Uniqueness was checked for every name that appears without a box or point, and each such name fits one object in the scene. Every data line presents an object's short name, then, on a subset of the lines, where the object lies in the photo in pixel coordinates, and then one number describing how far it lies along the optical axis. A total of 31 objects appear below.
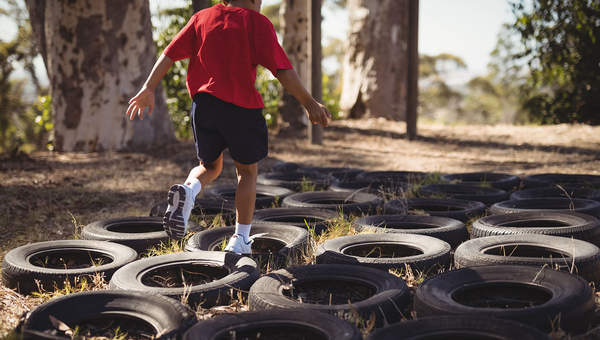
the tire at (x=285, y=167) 7.69
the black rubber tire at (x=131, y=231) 4.24
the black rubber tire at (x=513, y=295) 2.58
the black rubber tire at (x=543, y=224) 4.02
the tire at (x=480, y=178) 6.57
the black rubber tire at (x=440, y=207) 4.95
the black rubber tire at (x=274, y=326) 2.44
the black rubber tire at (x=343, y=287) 2.76
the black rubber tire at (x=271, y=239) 3.79
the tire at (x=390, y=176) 6.70
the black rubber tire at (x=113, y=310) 2.60
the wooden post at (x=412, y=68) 10.73
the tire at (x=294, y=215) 4.97
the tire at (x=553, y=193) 5.54
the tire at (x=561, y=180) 6.28
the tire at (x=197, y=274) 3.09
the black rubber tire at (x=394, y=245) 3.56
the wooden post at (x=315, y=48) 10.46
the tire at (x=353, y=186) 6.28
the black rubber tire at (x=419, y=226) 4.28
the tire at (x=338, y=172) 7.18
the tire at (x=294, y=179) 6.62
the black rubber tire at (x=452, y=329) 2.34
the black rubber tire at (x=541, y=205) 4.89
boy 3.48
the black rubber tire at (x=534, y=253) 3.36
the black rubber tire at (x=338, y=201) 5.27
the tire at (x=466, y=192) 5.64
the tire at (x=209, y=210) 5.09
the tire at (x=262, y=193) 5.73
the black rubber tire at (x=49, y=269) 3.48
